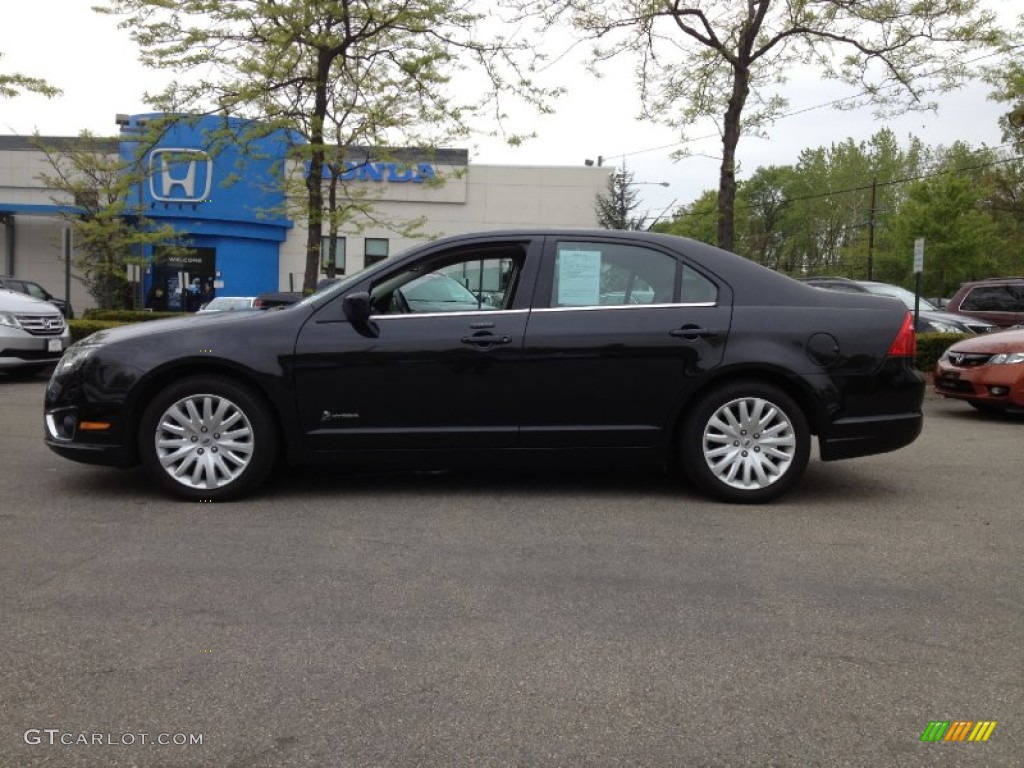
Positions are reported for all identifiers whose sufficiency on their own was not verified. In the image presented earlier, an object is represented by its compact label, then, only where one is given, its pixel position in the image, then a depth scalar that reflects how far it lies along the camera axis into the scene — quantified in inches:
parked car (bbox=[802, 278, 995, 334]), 599.5
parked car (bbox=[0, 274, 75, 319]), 958.8
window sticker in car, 215.5
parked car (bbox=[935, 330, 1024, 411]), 366.6
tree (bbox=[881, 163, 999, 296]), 1582.2
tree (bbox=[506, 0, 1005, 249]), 559.8
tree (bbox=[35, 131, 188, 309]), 1107.3
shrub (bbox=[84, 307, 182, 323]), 751.5
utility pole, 1809.8
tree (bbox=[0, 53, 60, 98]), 677.9
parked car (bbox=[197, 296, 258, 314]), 932.8
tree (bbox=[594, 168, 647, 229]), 1284.4
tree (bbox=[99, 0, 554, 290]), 604.4
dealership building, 1280.8
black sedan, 207.2
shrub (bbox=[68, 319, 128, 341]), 617.9
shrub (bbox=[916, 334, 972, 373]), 520.7
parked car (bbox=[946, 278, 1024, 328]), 602.2
